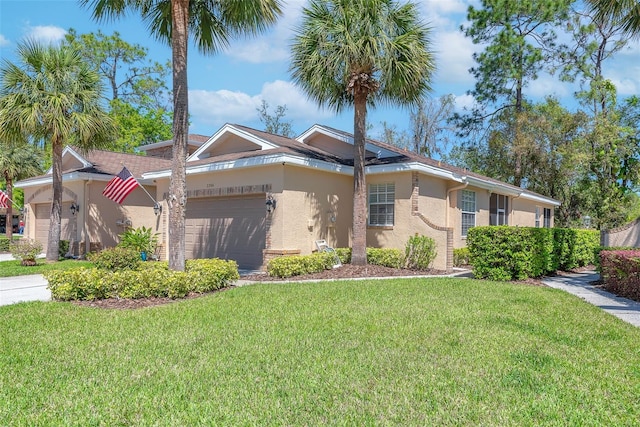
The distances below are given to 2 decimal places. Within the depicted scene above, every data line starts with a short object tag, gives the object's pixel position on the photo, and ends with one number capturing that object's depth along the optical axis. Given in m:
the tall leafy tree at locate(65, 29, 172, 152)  34.28
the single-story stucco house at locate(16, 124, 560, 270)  13.12
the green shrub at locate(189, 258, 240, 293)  9.03
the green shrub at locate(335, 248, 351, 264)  13.73
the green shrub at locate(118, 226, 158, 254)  16.12
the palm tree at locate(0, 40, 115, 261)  14.97
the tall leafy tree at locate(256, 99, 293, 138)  40.47
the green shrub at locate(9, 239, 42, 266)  15.12
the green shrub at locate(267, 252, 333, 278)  11.59
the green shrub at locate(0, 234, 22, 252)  24.31
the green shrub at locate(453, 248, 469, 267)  15.16
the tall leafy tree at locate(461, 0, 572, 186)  25.05
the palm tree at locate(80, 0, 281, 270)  9.45
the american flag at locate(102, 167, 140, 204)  14.92
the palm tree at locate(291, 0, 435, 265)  11.77
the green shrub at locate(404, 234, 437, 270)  13.26
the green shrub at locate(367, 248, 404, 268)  13.50
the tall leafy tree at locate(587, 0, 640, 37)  8.96
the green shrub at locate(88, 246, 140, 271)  10.74
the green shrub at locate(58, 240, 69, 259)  18.45
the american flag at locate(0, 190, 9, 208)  18.56
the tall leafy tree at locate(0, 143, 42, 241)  26.47
